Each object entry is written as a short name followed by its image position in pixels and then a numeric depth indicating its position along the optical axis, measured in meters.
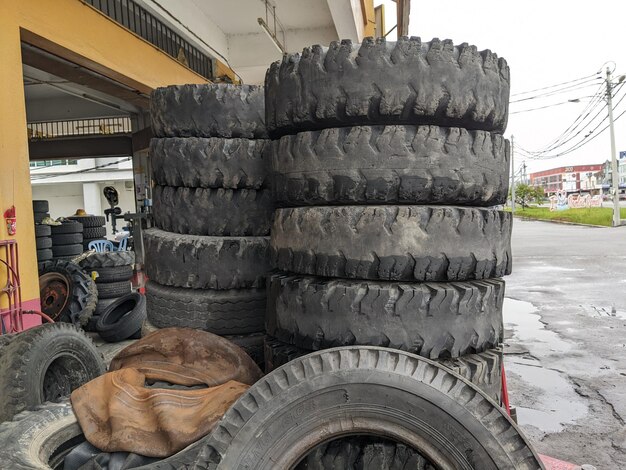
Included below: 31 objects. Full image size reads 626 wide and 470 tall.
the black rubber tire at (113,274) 6.81
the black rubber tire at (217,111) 2.84
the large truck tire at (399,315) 1.65
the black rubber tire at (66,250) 7.89
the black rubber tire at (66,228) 7.99
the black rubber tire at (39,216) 7.87
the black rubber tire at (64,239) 7.95
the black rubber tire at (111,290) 6.85
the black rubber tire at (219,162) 2.77
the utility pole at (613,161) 22.72
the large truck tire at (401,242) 1.69
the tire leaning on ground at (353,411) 1.24
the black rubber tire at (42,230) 7.11
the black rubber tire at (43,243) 7.02
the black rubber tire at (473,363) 1.69
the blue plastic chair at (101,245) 10.20
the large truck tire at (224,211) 2.80
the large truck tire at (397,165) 1.71
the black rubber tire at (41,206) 7.96
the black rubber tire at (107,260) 6.79
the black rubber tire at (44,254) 6.96
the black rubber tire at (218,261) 2.71
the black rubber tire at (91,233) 10.76
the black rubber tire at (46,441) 1.51
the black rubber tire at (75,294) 5.91
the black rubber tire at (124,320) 5.35
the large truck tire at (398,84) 1.71
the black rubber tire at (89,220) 10.80
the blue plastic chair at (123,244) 12.54
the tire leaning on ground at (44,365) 2.34
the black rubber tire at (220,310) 2.69
